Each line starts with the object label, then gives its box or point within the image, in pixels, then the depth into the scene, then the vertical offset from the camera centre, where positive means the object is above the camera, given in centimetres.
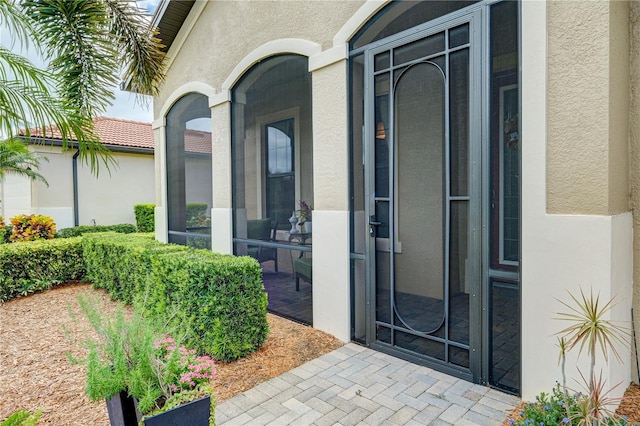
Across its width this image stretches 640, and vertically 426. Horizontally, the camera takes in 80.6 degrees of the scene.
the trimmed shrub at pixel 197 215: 749 -13
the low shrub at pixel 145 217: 1493 -30
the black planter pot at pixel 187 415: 225 -127
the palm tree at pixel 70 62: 416 +201
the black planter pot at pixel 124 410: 260 -140
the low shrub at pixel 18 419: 196 -110
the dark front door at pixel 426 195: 366 +12
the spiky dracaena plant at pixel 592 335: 233 -103
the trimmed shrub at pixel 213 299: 416 -104
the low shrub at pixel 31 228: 1037 -49
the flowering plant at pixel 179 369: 252 -113
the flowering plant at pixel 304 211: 542 -5
